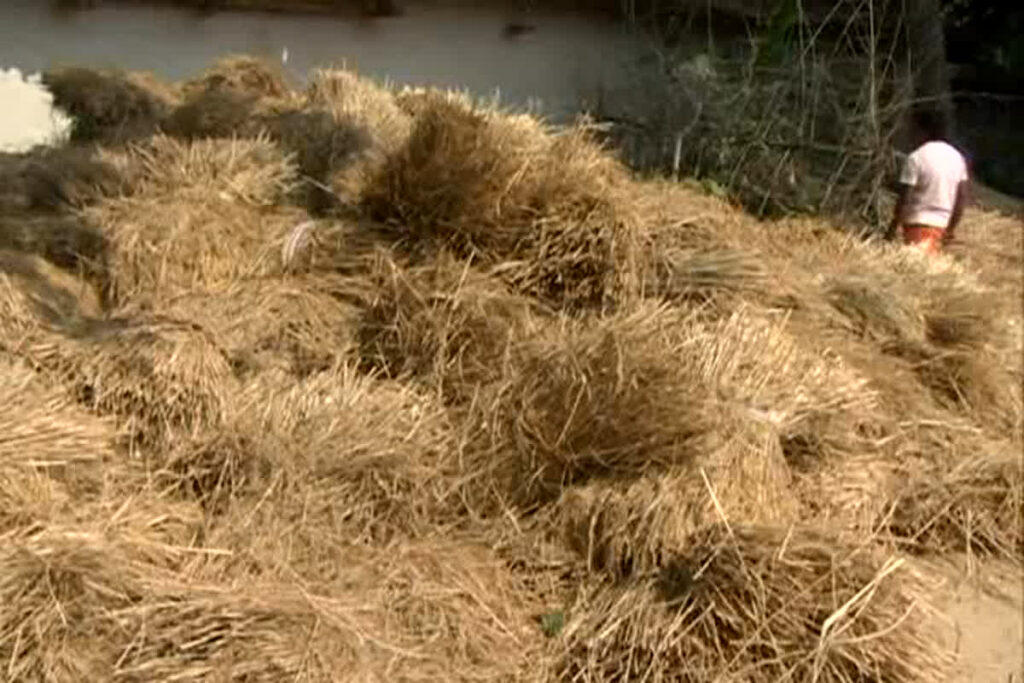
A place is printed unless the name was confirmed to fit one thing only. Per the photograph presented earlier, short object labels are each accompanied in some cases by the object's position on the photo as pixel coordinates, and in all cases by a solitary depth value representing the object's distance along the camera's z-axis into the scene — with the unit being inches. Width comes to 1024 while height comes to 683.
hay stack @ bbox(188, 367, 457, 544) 212.7
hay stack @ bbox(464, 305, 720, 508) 227.3
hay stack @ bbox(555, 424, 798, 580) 213.5
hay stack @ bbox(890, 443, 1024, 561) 253.3
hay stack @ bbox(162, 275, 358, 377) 242.7
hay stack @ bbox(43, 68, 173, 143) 317.7
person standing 369.7
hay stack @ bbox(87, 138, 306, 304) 254.8
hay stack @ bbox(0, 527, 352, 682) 175.6
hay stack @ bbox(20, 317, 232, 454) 223.6
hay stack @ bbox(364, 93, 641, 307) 266.4
